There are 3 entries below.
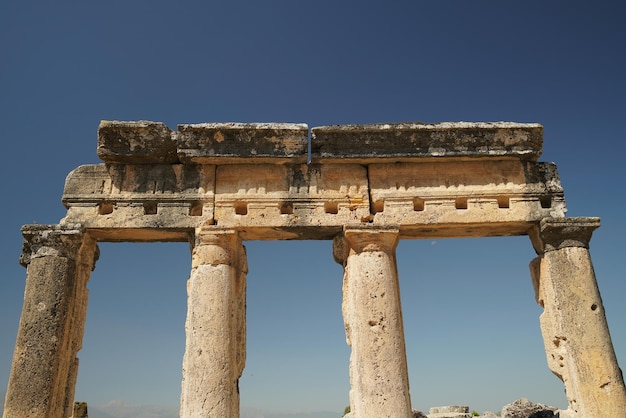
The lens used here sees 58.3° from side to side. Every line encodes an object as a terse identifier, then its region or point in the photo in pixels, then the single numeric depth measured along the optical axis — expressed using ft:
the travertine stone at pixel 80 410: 43.47
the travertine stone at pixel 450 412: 49.13
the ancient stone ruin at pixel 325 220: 27.37
